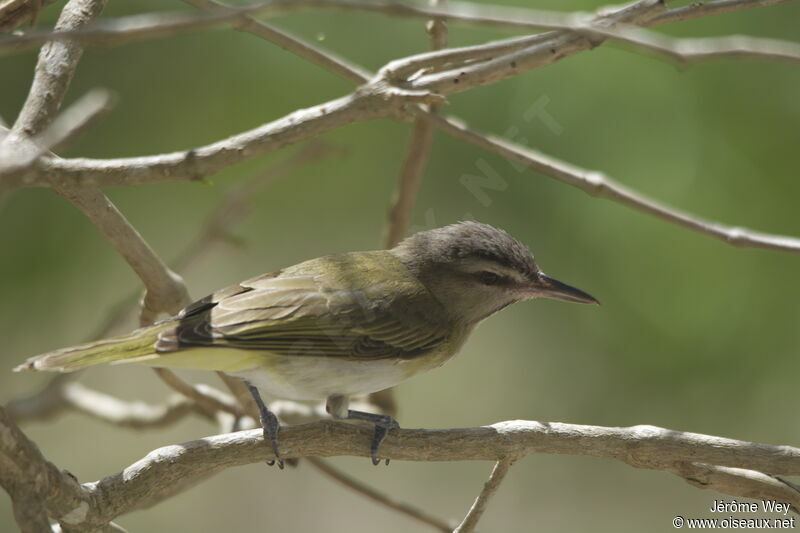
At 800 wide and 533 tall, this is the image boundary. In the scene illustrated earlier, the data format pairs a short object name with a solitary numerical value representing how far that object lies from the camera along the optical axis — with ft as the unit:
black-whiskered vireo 17.74
